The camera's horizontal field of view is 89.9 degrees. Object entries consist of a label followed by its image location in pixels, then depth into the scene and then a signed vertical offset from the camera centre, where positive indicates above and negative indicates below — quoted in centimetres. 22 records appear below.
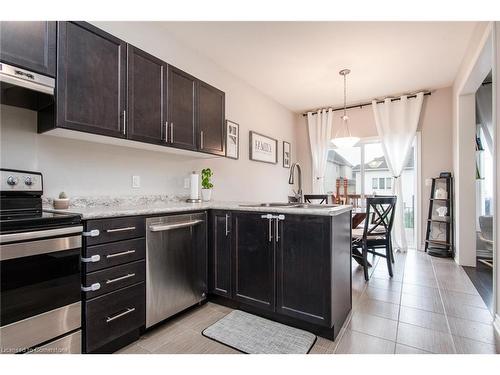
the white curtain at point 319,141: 510 +100
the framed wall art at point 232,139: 349 +72
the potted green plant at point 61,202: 173 -9
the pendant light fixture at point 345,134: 354 +111
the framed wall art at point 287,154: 501 +72
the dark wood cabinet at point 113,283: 145 -58
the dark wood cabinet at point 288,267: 172 -59
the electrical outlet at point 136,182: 234 +7
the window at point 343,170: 512 +42
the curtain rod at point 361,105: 423 +163
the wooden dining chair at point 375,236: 292 -57
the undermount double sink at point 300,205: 210 -15
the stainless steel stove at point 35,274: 115 -43
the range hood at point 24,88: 132 +59
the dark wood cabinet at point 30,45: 132 +80
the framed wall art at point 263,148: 402 +71
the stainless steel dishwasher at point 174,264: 180 -59
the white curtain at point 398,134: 427 +97
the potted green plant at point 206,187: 291 +3
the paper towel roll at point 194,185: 273 +5
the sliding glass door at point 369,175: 462 +29
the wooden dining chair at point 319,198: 389 -14
